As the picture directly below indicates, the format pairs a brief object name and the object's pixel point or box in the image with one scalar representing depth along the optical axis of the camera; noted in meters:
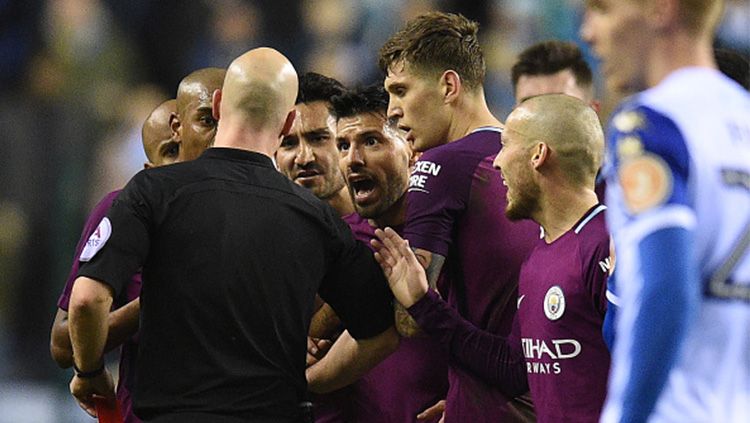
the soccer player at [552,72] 16.31
